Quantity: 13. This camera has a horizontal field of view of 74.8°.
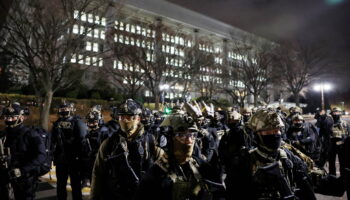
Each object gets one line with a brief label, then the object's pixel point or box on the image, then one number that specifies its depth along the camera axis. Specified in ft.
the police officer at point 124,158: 9.48
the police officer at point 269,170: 7.51
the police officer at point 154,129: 20.44
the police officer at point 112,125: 18.16
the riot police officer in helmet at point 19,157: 12.21
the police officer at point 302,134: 19.42
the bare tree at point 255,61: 82.38
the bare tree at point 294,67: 82.81
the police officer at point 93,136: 16.47
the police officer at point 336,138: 22.72
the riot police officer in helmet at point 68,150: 15.79
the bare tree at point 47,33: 39.86
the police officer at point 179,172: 6.52
